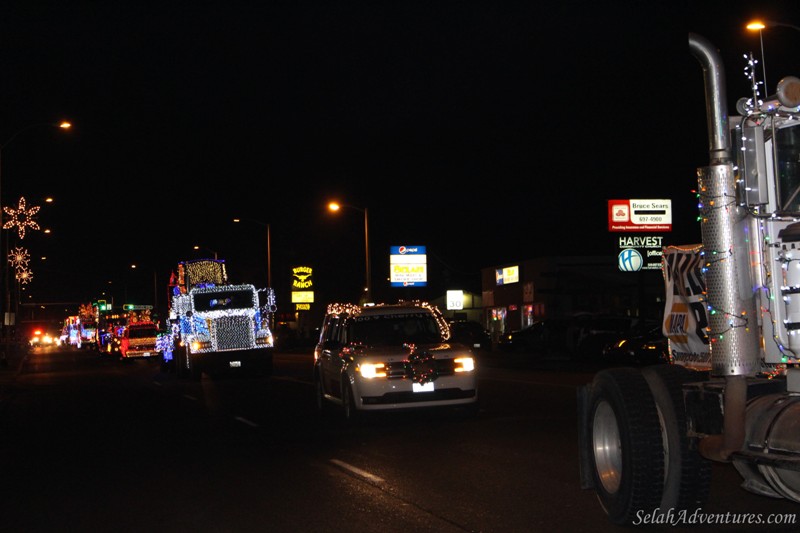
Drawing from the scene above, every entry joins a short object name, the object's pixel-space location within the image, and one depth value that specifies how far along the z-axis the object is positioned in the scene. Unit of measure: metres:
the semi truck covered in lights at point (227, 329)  29.52
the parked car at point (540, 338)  40.47
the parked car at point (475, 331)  46.23
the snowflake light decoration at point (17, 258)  46.84
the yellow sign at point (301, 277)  91.88
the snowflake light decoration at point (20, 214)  38.16
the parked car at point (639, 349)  28.52
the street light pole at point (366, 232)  43.64
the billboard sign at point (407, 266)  69.50
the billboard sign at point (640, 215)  50.94
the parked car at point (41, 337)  105.06
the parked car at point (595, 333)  34.12
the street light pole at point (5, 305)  43.54
